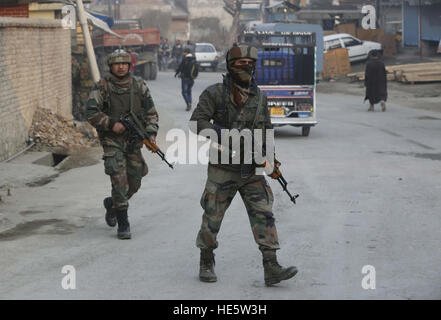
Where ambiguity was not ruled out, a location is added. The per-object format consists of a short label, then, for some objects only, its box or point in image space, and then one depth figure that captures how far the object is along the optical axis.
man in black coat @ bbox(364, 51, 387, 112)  23.69
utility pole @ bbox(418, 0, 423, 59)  40.03
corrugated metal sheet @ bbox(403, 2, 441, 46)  41.53
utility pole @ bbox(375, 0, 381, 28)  46.00
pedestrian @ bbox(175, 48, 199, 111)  24.69
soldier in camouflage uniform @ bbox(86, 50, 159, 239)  8.32
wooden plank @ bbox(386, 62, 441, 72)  32.66
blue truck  18.20
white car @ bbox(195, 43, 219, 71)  48.53
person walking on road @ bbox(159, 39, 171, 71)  52.09
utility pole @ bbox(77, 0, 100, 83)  19.44
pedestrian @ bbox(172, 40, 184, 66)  48.84
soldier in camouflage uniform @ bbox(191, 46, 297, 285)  6.52
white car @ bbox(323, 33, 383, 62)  39.69
